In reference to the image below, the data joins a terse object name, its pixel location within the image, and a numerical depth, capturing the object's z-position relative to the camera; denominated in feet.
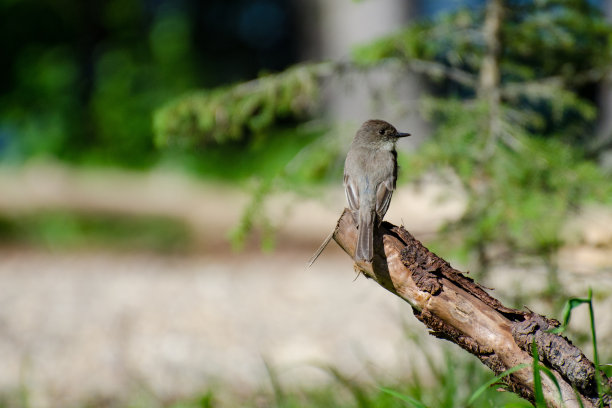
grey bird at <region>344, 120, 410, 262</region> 18.47
